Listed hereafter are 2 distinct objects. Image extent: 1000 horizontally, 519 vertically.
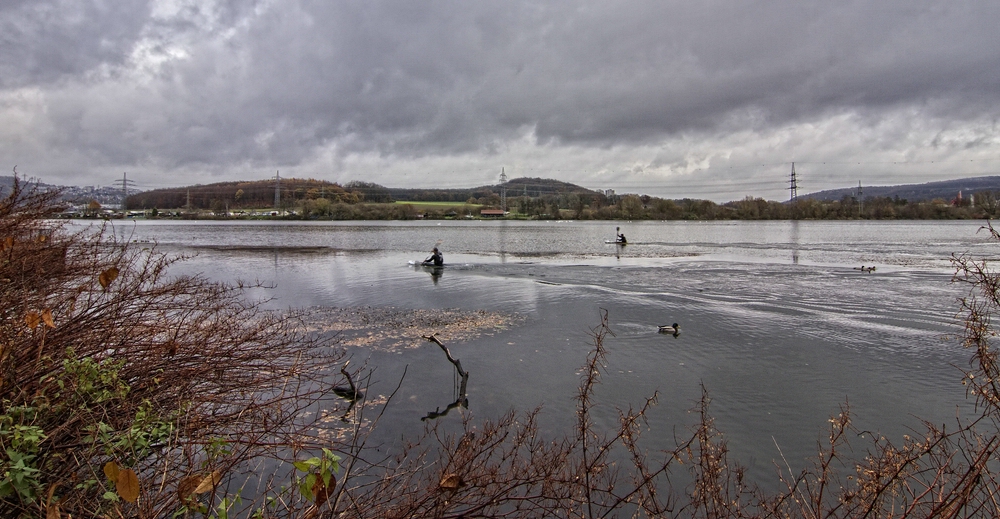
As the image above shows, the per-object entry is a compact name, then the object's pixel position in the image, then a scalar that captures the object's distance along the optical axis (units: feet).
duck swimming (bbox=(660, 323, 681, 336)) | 57.93
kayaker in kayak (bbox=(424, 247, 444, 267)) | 120.06
